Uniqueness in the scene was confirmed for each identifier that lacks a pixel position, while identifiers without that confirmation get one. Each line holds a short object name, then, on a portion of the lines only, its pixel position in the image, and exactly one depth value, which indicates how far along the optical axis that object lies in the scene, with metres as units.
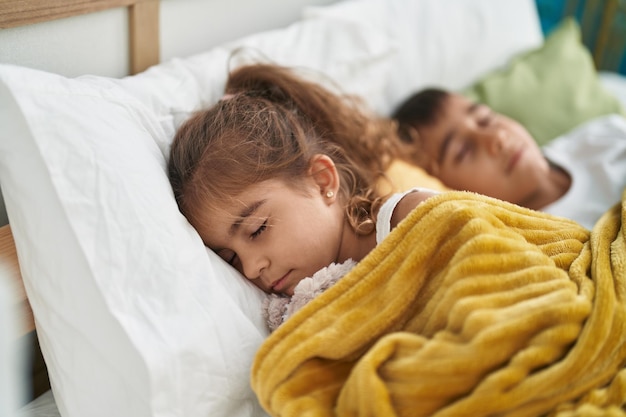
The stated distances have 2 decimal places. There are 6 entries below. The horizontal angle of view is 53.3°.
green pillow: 1.76
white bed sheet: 0.97
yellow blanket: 0.72
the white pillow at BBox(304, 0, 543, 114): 1.62
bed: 0.82
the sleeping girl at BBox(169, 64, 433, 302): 0.99
